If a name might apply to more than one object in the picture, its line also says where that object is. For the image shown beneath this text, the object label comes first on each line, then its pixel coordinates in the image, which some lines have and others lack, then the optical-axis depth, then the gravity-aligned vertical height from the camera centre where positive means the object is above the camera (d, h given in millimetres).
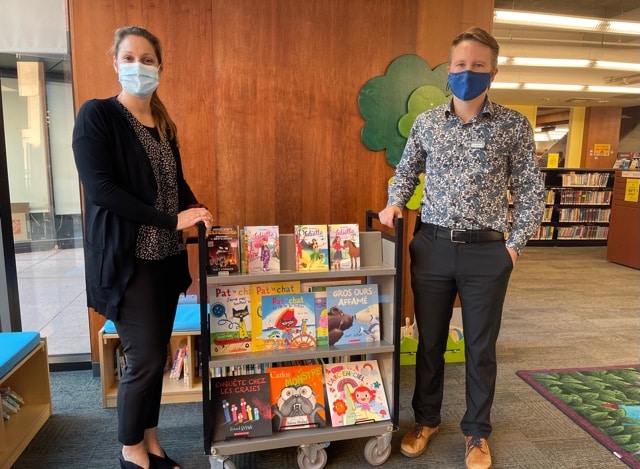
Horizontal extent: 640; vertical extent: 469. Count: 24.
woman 1619 -191
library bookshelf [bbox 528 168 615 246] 8586 -632
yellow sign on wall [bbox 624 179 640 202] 6534 -221
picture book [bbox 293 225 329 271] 2006 -347
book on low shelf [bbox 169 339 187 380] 2732 -1170
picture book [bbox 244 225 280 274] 1958 -348
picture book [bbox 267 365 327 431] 2064 -1047
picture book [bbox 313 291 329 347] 2078 -687
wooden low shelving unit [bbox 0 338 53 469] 2312 -1245
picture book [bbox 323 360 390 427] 2104 -1050
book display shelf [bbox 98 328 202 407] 2543 -1233
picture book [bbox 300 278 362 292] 2145 -552
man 1914 -171
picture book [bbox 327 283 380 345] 2090 -668
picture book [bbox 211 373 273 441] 1981 -1058
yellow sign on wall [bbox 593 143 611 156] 10953 +606
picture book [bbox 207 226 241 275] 1906 -346
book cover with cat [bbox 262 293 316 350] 2020 -679
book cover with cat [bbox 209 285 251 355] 1965 -657
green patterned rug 2367 -1375
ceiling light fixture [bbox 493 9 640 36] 4910 +1686
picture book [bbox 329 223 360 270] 2047 -348
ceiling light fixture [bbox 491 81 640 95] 7746 +1508
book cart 1900 -807
